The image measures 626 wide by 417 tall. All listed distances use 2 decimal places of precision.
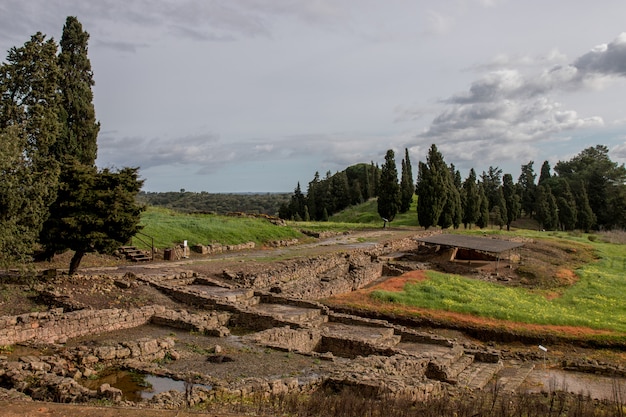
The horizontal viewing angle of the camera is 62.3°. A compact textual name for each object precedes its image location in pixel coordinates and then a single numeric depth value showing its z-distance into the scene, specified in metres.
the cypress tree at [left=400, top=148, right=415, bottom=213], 76.81
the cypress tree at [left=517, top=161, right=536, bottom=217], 89.00
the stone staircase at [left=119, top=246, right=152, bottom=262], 29.55
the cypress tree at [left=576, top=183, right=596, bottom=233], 76.00
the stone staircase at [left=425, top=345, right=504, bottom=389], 16.77
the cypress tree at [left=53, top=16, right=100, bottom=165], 28.11
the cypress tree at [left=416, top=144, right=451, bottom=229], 58.84
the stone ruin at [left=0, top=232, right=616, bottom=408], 11.79
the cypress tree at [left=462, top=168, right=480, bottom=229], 68.06
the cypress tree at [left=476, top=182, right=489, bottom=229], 71.31
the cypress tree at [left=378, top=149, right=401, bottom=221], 60.22
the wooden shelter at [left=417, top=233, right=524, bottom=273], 39.06
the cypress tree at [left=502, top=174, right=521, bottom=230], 75.44
